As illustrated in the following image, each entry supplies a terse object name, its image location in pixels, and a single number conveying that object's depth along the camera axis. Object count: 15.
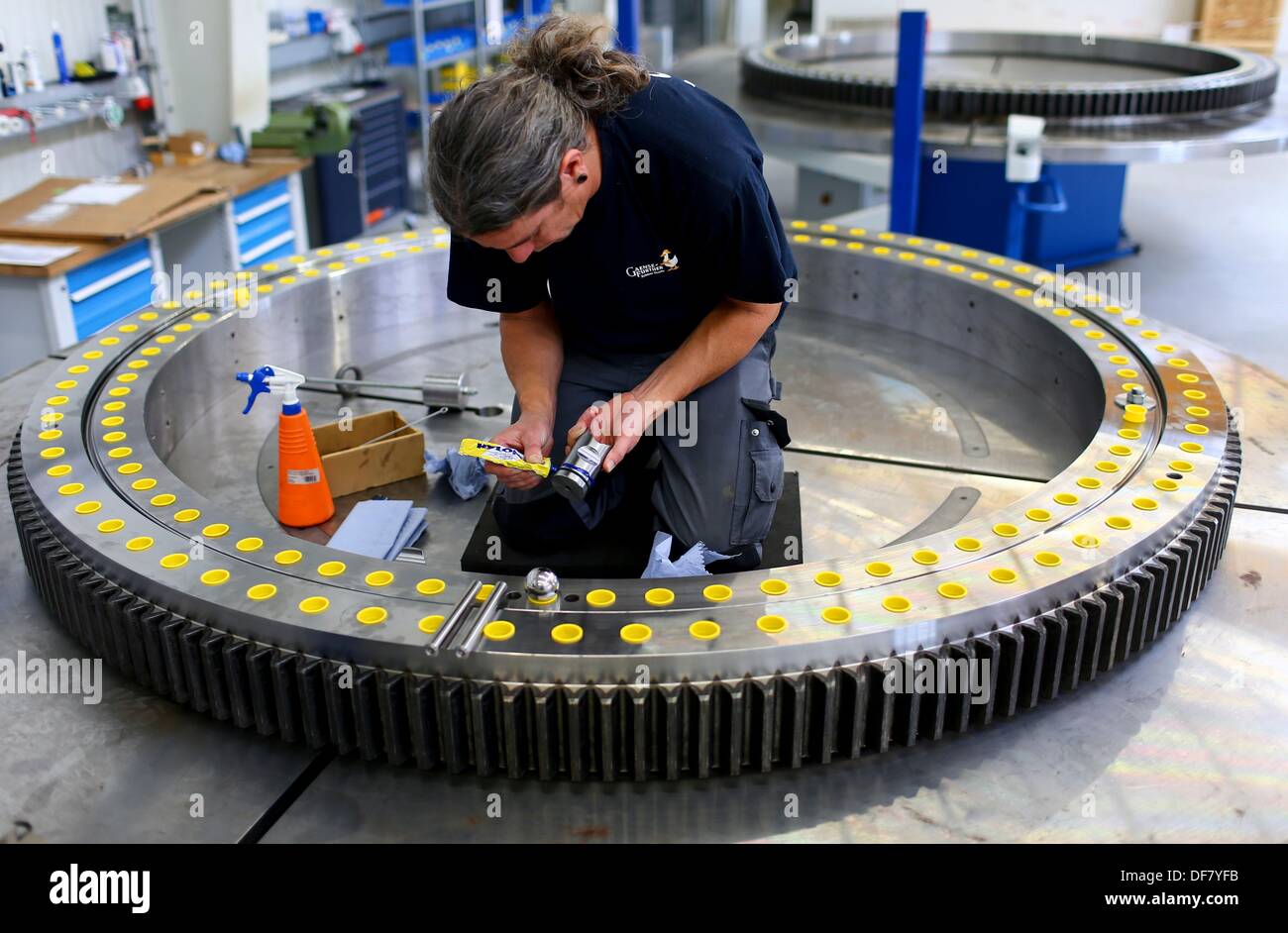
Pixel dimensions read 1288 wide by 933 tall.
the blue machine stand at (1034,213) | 4.05
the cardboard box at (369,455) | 2.13
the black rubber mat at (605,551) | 1.80
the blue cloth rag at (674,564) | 1.66
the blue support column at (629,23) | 3.84
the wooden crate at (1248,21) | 8.02
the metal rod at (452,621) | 1.29
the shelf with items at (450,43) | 5.50
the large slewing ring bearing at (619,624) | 1.30
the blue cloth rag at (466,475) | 2.16
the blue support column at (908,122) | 3.21
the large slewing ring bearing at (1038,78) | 3.85
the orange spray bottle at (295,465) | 1.89
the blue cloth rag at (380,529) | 1.90
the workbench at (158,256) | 3.28
